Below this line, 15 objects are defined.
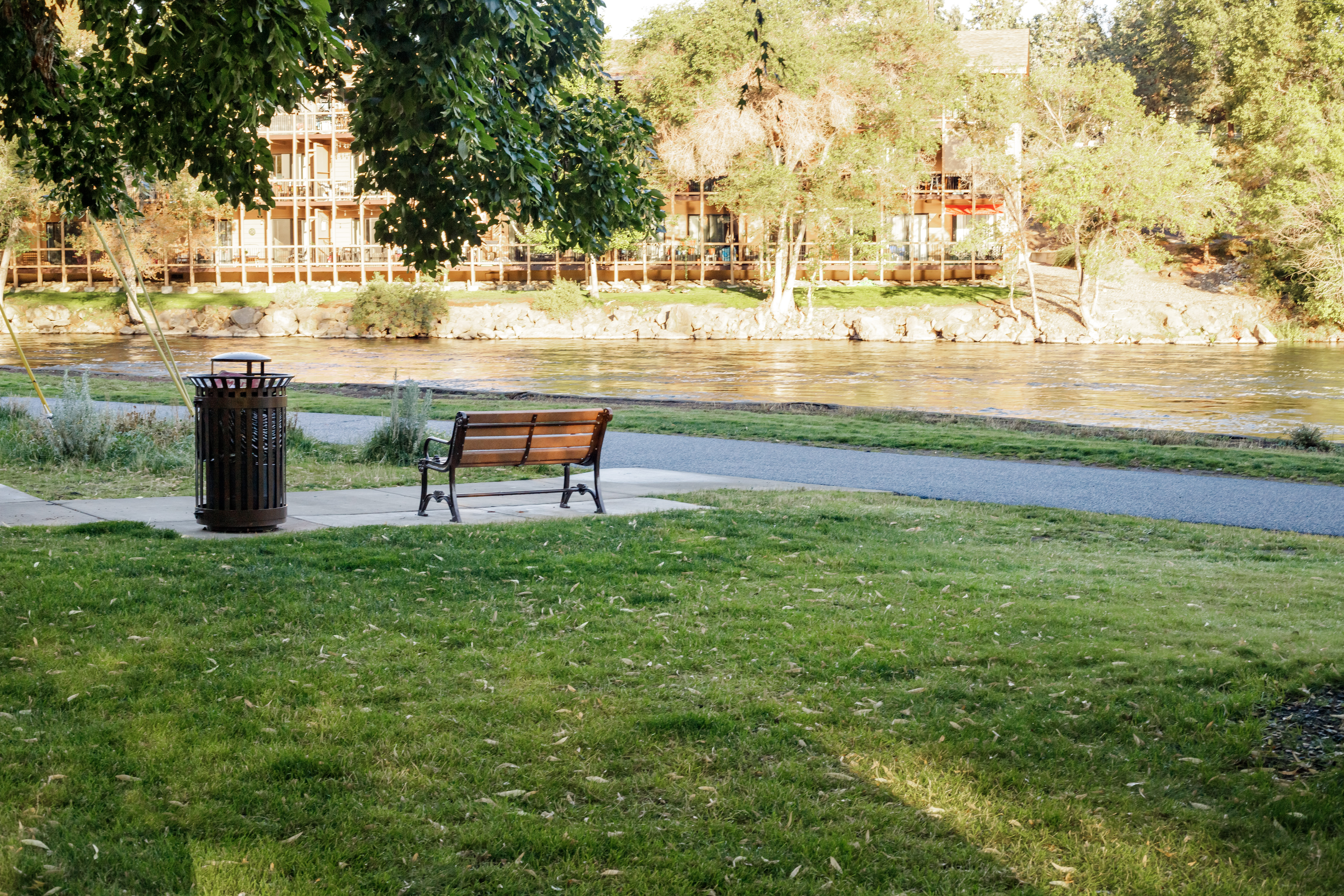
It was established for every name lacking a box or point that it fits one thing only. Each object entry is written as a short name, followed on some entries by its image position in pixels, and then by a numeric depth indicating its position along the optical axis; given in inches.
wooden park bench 388.2
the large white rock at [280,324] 2092.8
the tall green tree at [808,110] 1972.2
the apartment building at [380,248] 2364.7
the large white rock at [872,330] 2018.9
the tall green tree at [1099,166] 1886.1
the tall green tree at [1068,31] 3535.9
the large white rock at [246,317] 2101.4
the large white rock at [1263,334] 1998.0
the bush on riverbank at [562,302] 2090.3
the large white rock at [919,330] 2015.3
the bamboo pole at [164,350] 551.8
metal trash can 347.3
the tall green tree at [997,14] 3801.7
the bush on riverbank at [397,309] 2052.2
